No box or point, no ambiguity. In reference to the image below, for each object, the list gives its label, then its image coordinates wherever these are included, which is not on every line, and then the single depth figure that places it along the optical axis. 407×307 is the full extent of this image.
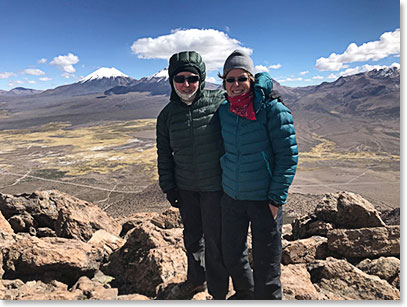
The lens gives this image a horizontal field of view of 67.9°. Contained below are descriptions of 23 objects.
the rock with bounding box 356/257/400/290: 3.46
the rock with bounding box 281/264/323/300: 2.90
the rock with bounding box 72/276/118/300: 3.12
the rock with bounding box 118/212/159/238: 5.95
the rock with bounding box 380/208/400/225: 5.63
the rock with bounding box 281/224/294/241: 5.45
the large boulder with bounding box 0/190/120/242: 4.68
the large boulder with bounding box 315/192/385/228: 4.38
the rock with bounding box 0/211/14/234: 4.24
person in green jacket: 2.79
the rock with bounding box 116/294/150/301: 3.04
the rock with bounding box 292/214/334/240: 4.66
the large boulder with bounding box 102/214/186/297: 3.32
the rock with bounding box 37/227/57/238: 4.67
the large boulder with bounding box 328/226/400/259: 3.90
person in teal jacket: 2.32
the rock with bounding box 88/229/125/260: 4.30
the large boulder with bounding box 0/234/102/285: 3.38
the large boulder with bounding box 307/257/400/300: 3.08
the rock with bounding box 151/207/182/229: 5.65
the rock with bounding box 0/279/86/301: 2.89
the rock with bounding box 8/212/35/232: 4.62
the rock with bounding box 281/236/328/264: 3.95
